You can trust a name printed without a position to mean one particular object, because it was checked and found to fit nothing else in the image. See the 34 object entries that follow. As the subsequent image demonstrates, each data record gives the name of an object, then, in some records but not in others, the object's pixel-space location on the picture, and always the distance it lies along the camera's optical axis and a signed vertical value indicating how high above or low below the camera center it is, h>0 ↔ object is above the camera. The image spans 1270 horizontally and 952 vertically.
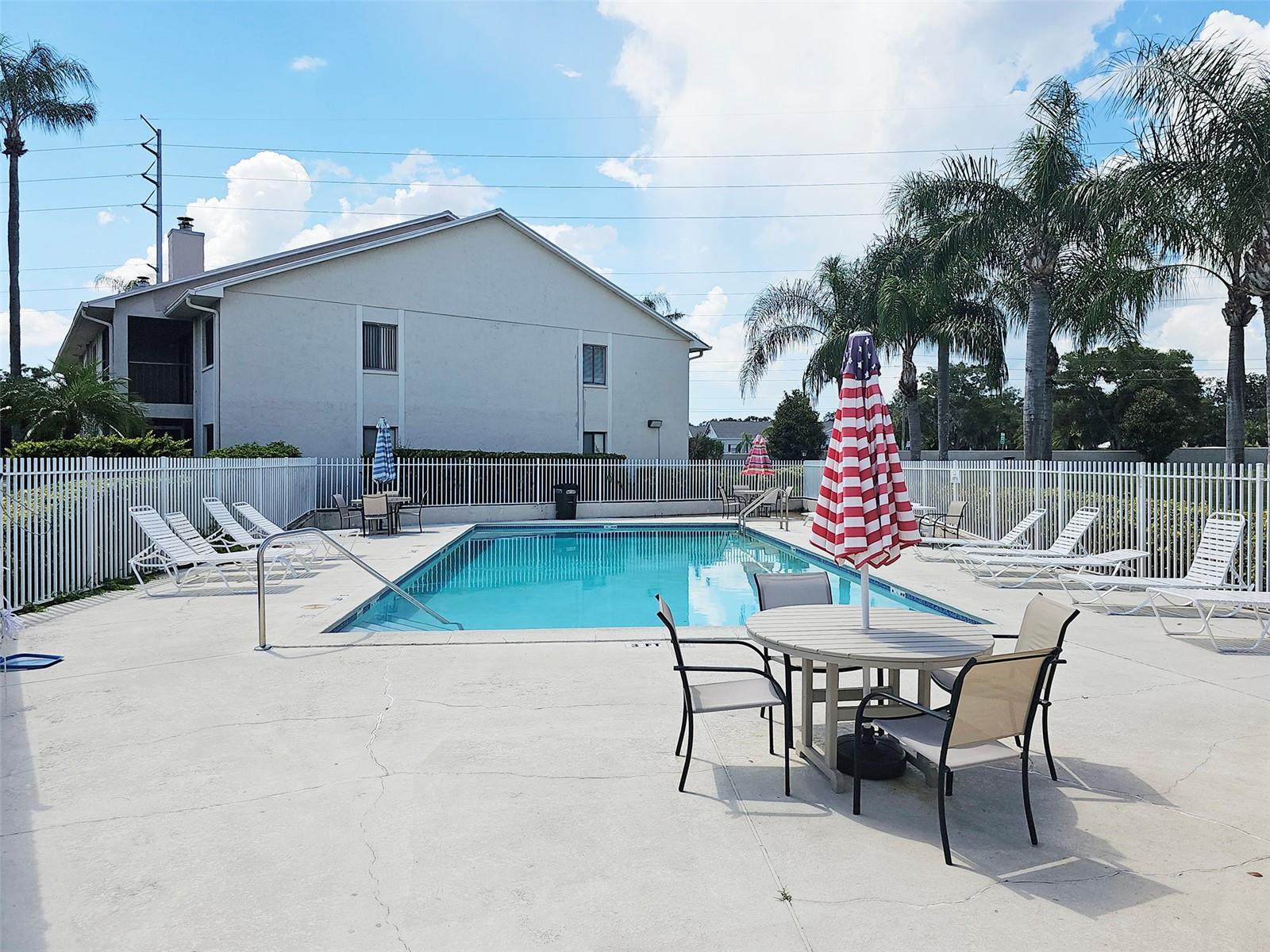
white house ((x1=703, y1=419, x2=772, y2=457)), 80.25 +3.36
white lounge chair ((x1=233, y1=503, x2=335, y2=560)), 12.54 -1.08
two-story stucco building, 19.75 +3.40
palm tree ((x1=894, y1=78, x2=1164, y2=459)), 15.21 +5.45
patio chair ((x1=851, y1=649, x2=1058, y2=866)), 3.21 -1.10
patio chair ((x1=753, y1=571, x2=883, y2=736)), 5.02 -0.84
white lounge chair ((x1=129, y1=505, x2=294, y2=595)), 9.53 -1.21
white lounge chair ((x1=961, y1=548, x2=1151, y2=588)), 9.36 -1.39
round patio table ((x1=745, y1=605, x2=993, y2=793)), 3.68 -0.93
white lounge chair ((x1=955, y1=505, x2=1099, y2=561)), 10.42 -1.02
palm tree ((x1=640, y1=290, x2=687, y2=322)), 45.53 +9.61
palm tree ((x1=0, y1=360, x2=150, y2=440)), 16.11 +1.21
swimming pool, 9.94 -1.96
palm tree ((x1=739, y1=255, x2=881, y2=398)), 25.22 +5.02
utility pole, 34.25 +12.90
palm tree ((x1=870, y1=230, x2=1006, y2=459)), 21.12 +4.40
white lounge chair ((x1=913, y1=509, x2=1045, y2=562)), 11.71 -1.30
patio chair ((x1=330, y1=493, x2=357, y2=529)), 17.55 -1.20
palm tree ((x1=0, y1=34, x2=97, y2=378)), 23.78 +11.52
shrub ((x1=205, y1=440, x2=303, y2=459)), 16.67 +0.22
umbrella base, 3.98 -1.56
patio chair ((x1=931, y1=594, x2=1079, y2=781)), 3.81 -0.88
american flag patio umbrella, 4.10 -0.11
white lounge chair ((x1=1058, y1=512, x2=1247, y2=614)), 7.96 -1.06
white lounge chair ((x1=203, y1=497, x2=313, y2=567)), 11.50 -1.01
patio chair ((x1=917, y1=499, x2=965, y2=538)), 14.23 -1.19
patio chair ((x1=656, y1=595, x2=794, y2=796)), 3.83 -1.21
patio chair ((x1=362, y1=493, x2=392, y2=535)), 16.42 -1.01
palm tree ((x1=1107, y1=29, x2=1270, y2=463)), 11.74 +5.15
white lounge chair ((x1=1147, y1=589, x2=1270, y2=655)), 6.76 -1.26
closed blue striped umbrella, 18.05 +0.05
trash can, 20.88 -1.02
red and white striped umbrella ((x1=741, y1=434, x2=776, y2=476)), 21.86 +0.02
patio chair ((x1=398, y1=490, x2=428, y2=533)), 19.06 -1.15
